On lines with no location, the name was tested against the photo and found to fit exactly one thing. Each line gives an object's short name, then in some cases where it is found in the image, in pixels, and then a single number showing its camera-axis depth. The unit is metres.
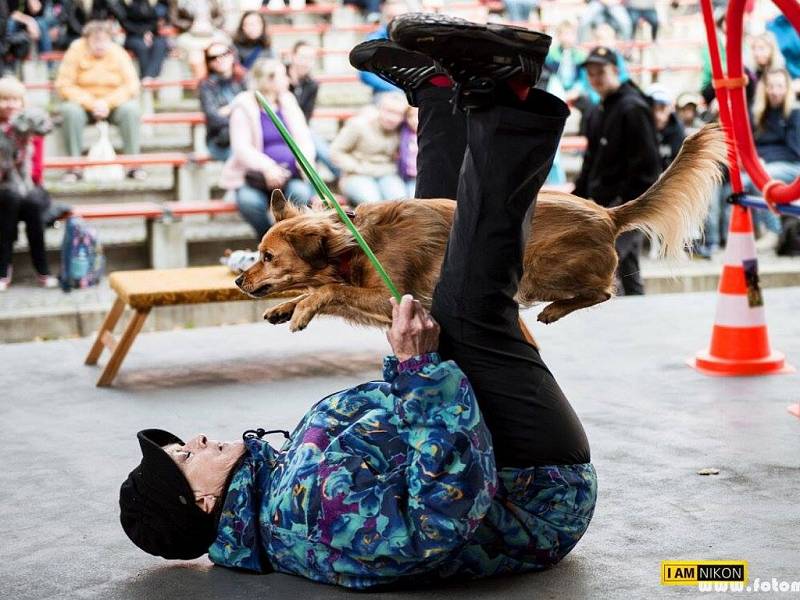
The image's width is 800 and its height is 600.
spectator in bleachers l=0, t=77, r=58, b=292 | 7.32
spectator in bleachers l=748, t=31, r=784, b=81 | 8.75
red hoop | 4.86
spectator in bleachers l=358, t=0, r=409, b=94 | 9.15
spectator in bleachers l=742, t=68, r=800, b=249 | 8.68
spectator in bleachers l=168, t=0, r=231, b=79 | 10.88
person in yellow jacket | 8.91
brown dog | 3.38
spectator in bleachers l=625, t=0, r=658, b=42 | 12.05
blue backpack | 7.56
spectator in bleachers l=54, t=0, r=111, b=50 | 10.18
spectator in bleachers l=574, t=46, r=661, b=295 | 7.20
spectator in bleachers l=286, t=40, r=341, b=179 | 8.87
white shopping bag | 8.84
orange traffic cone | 5.34
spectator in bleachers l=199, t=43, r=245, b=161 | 8.62
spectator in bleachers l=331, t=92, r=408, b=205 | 7.92
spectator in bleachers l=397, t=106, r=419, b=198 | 7.98
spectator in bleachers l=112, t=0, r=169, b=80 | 10.33
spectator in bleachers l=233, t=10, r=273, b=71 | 9.36
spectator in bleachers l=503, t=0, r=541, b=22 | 11.46
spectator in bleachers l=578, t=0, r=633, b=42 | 11.40
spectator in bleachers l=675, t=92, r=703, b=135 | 9.58
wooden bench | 5.51
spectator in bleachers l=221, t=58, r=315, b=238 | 7.59
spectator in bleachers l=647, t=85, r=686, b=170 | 8.35
